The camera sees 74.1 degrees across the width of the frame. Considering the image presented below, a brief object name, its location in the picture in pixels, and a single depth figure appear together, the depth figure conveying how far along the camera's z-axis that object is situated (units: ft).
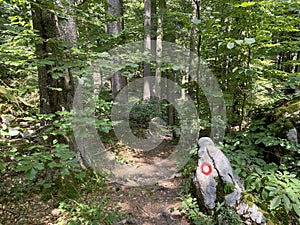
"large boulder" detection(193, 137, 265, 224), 8.56
